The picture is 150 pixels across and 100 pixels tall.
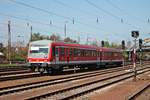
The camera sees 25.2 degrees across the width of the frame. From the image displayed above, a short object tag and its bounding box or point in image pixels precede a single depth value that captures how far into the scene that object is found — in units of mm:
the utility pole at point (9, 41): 64375
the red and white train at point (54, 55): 28267
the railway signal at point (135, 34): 23017
